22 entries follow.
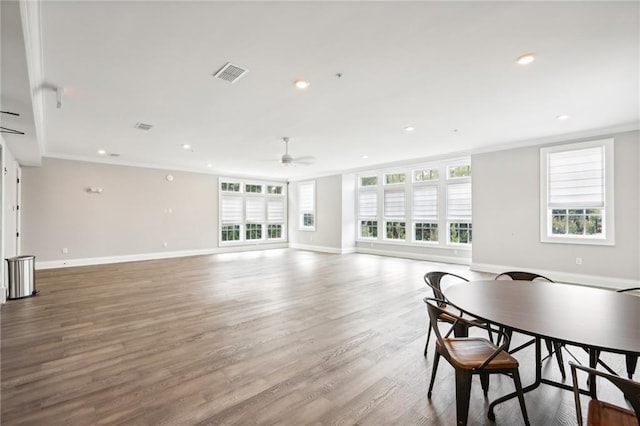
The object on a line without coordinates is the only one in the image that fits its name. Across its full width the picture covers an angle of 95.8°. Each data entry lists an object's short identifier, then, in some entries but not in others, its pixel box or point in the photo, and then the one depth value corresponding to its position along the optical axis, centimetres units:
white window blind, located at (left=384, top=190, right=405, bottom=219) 895
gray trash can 458
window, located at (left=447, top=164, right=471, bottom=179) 758
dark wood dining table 146
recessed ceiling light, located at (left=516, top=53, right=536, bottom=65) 281
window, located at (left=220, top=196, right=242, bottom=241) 1019
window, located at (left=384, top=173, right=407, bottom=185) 899
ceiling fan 571
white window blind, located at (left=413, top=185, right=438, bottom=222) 817
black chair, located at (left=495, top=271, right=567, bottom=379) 234
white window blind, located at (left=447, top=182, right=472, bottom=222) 750
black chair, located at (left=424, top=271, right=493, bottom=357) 241
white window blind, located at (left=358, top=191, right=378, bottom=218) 969
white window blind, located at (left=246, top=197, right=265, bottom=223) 1087
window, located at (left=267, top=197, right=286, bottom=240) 1151
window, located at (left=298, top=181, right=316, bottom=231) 1104
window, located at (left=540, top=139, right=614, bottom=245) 518
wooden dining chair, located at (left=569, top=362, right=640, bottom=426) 114
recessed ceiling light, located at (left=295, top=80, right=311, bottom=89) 334
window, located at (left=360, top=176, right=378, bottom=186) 977
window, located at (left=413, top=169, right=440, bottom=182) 823
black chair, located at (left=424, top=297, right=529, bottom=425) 173
